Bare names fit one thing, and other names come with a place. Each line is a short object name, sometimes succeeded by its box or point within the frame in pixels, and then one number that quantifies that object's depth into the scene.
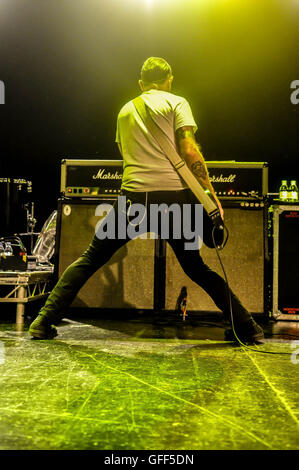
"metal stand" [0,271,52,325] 3.40
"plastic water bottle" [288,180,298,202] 5.53
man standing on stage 2.59
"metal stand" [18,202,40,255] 5.12
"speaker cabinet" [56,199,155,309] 3.73
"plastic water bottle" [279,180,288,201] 5.91
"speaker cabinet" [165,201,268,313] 3.66
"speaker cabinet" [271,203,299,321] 3.66
